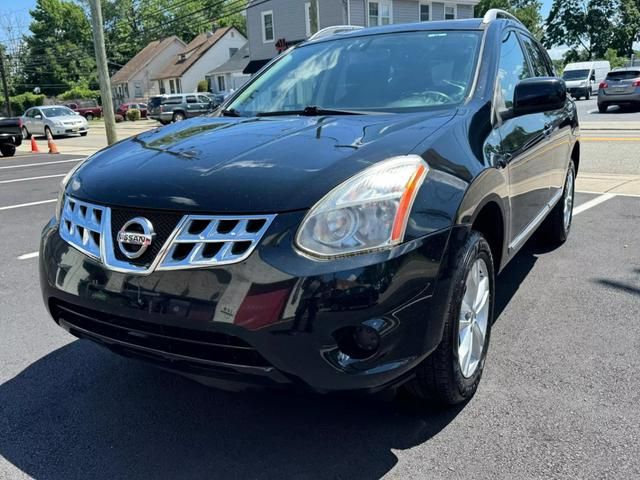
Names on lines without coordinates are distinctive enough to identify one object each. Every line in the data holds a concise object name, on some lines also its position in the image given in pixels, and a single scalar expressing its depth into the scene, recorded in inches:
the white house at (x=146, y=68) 2461.9
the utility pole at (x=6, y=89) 1916.8
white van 1273.4
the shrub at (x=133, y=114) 1787.6
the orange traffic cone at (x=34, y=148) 778.8
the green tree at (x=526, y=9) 2543.8
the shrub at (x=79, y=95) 2445.9
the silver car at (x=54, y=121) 1059.3
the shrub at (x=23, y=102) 2262.6
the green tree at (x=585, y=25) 2340.1
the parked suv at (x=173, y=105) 1315.2
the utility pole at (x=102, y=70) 501.7
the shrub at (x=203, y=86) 1968.5
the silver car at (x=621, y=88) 829.2
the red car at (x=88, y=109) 1862.7
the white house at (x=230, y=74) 1707.7
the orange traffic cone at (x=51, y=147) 740.1
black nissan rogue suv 81.5
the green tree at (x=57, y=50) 2861.7
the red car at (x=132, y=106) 1867.6
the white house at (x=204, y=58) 2160.4
